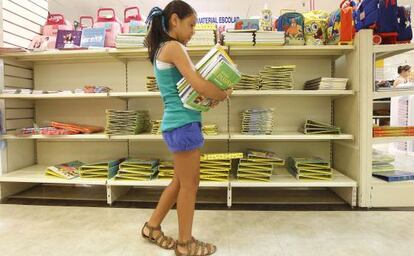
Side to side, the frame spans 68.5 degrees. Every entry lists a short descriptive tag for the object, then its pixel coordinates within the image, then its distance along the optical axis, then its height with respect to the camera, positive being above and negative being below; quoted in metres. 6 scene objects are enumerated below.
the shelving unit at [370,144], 2.42 -0.18
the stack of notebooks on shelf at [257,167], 2.60 -0.38
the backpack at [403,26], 2.53 +0.80
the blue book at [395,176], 2.49 -0.45
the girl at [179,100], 1.56 +0.12
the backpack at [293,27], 2.60 +0.82
